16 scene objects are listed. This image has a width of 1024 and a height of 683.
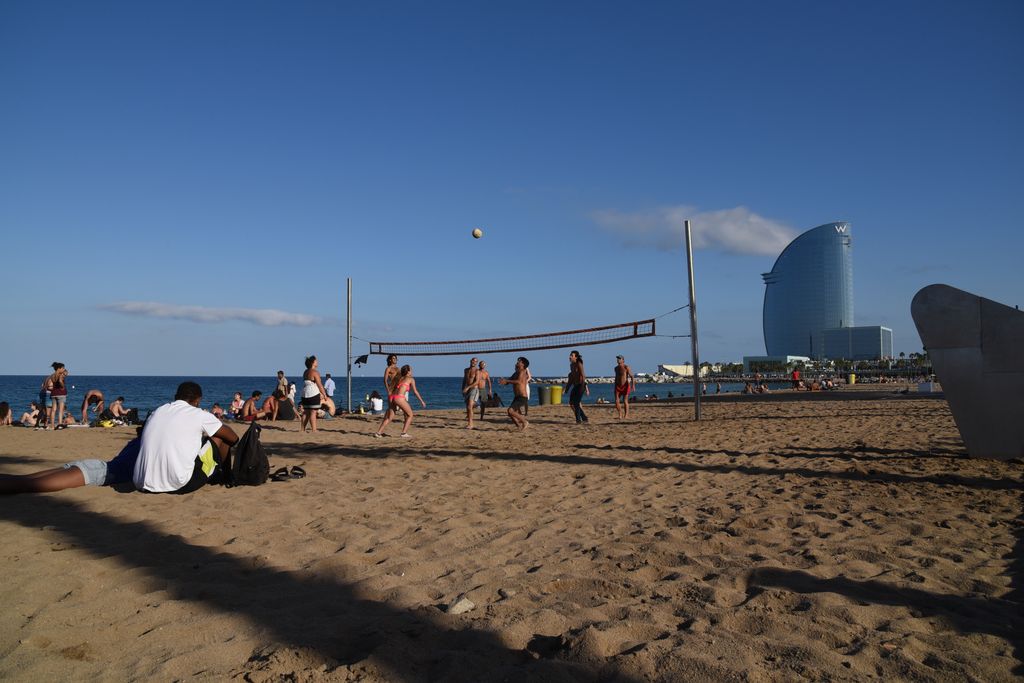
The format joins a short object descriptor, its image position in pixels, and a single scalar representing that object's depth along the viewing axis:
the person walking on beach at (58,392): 14.04
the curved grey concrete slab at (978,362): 6.75
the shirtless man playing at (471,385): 13.49
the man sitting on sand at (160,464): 5.46
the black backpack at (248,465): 5.94
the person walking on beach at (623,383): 15.72
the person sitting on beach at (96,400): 17.02
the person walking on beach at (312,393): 12.20
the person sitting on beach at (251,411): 15.84
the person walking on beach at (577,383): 14.20
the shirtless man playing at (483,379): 14.30
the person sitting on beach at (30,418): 16.87
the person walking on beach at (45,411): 14.23
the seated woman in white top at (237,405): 18.60
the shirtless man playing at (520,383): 13.12
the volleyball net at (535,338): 16.97
